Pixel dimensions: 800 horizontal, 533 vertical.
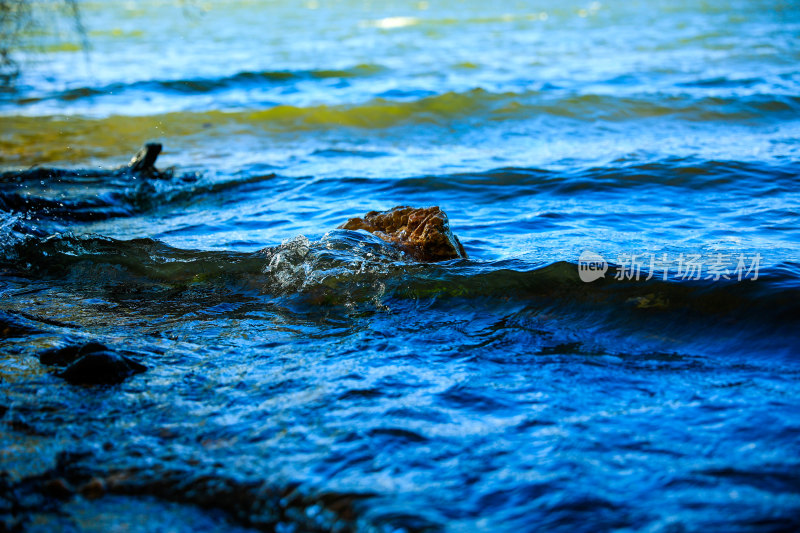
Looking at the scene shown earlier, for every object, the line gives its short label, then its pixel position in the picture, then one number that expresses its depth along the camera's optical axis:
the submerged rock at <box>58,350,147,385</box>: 6.86
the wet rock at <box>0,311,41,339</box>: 8.10
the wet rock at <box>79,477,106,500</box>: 5.29
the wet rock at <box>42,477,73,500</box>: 5.30
